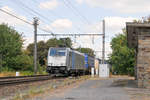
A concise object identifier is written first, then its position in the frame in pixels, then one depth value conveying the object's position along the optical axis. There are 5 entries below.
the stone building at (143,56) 16.22
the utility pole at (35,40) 38.16
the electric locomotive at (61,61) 30.73
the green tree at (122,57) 37.78
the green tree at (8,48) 43.88
